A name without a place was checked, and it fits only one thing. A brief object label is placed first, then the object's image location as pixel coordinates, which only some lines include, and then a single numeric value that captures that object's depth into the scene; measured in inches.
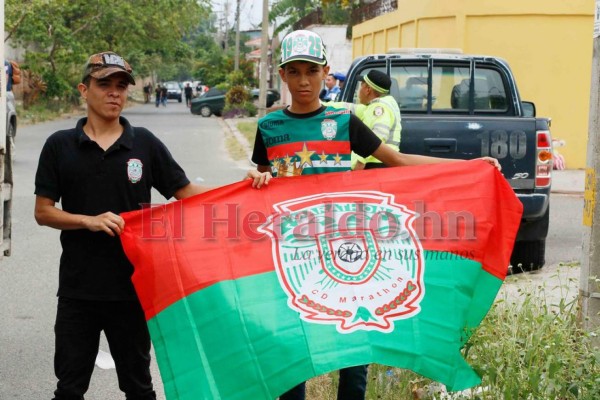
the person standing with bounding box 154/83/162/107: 2728.8
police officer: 340.8
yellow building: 818.8
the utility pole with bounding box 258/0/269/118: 1244.5
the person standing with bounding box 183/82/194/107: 2815.0
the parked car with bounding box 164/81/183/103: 3538.4
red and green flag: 160.9
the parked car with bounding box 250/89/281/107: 1895.8
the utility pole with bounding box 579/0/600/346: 209.5
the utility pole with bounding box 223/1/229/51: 3493.1
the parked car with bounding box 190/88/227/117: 1887.3
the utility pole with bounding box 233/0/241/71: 2185.8
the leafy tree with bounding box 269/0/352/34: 1786.4
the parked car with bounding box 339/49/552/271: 354.6
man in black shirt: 166.4
